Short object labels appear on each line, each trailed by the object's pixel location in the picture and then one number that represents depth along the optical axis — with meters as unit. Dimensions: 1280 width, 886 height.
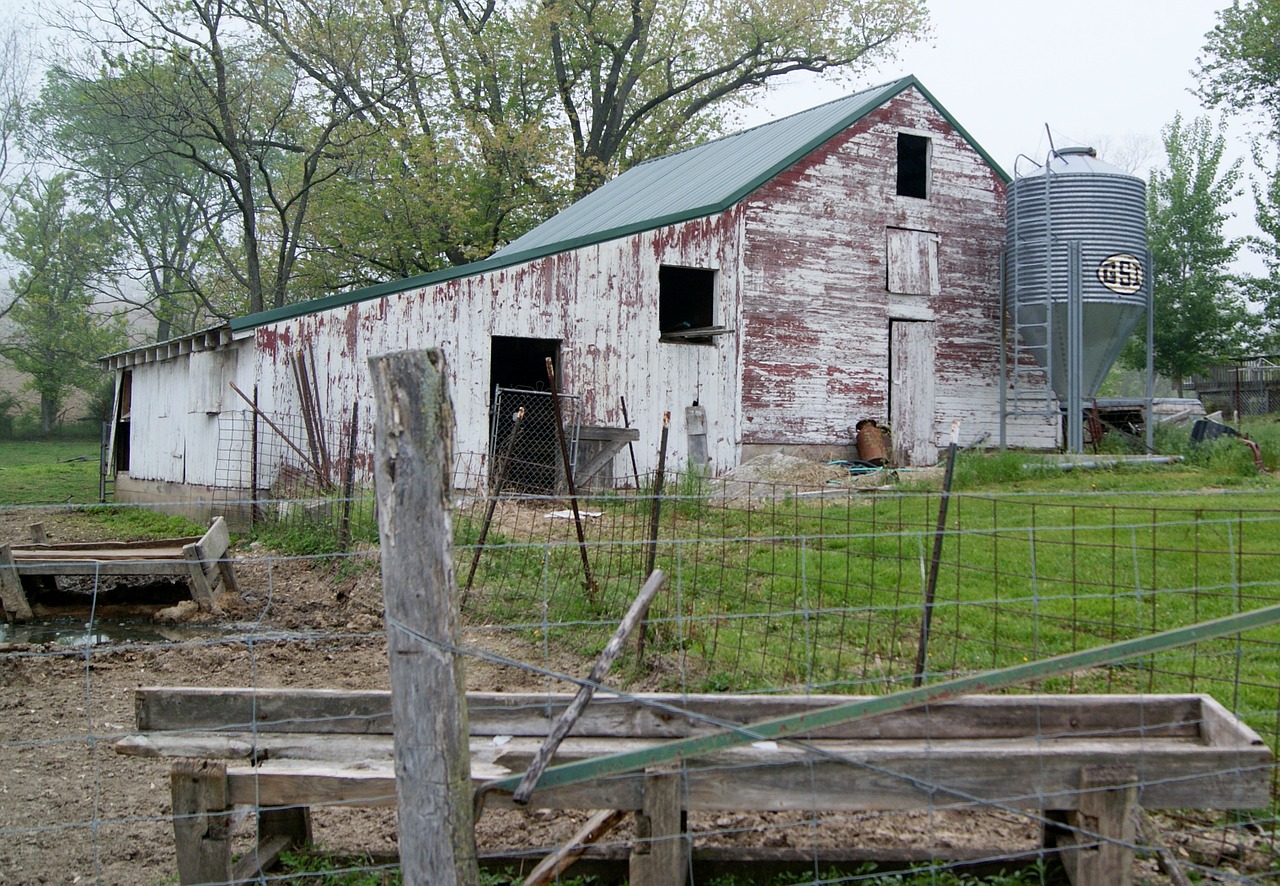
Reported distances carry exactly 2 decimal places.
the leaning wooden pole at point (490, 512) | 7.85
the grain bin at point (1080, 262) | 17.53
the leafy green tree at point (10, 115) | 39.09
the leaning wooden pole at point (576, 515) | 7.42
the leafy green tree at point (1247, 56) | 30.75
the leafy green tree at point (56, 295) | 39.89
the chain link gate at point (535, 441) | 15.12
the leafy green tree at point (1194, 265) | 28.53
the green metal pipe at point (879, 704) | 3.03
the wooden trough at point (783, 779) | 3.86
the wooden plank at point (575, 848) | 3.69
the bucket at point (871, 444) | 17.25
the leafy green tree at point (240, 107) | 26.33
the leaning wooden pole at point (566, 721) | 3.18
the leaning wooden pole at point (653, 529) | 6.41
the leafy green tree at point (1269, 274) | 29.45
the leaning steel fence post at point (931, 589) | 5.31
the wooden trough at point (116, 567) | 9.42
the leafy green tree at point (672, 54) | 33.44
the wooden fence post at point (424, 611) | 3.00
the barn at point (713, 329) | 14.31
